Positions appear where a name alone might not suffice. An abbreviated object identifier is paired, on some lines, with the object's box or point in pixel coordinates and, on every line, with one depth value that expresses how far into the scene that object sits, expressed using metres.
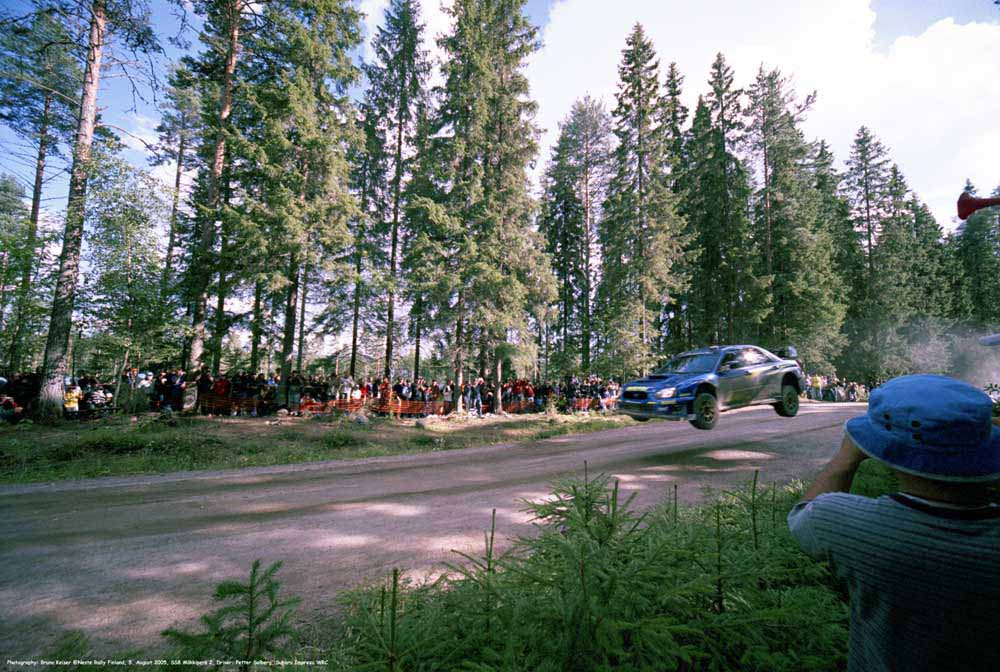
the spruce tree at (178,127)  13.23
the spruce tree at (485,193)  18.17
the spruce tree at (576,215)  28.34
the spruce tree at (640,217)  20.97
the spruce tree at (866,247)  32.97
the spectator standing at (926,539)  1.07
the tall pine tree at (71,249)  12.19
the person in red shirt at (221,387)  15.91
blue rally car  8.48
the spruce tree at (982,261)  40.00
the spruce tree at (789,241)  27.12
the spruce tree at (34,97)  11.01
